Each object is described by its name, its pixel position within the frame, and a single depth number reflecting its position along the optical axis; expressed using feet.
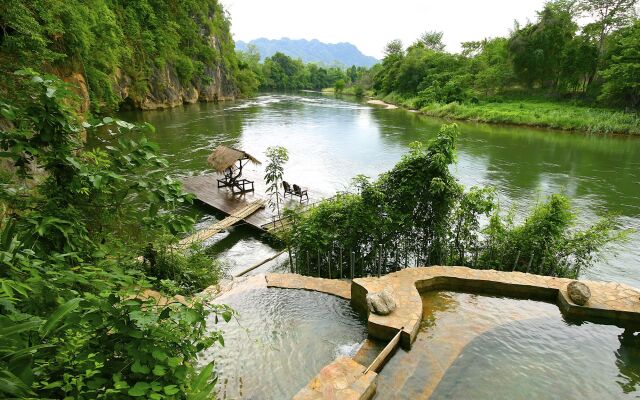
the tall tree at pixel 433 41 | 249.14
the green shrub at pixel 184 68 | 143.61
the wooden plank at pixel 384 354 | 15.39
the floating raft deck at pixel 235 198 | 42.62
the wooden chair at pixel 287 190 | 46.73
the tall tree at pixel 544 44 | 131.75
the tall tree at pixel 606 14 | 115.00
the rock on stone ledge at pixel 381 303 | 18.40
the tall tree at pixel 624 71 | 99.66
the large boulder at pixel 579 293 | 19.95
